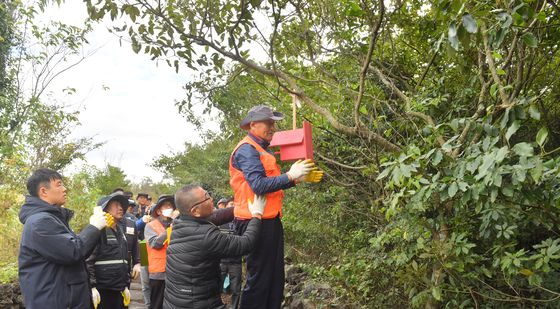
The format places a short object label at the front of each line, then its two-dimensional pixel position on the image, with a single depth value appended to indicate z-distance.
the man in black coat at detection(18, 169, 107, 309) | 3.10
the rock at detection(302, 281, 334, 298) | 5.24
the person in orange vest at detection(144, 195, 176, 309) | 5.94
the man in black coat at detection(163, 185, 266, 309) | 2.99
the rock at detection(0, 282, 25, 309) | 5.83
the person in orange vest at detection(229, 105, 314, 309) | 3.18
